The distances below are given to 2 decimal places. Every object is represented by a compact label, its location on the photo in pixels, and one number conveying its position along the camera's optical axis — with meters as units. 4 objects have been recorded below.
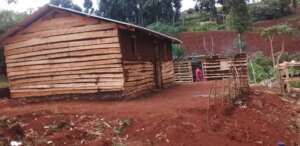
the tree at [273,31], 15.37
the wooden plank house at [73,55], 9.07
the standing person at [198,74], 17.18
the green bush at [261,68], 16.71
